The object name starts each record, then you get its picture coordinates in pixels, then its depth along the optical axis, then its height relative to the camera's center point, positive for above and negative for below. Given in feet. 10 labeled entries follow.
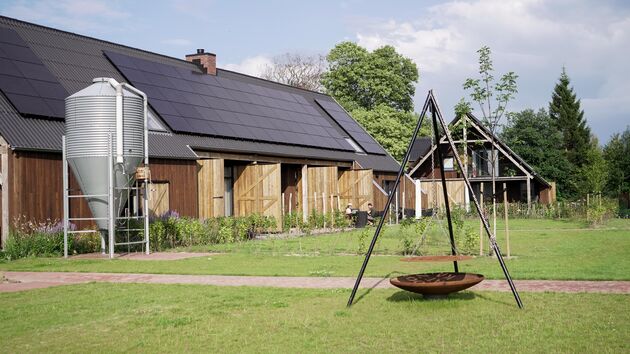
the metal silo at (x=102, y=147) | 64.80 +5.34
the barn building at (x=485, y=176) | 151.33 +5.02
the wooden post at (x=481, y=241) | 56.13 -3.45
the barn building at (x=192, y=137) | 69.82 +8.86
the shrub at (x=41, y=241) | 64.03 -3.13
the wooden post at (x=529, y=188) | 146.51 +1.92
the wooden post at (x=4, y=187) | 66.13 +1.93
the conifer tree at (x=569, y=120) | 221.05 +24.07
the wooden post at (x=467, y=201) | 146.34 -0.52
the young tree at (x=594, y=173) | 117.80 +3.77
